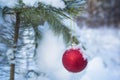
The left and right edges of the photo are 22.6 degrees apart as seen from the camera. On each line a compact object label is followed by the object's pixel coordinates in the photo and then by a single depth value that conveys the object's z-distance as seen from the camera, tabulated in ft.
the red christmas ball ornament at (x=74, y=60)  2.42
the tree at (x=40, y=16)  2.53
